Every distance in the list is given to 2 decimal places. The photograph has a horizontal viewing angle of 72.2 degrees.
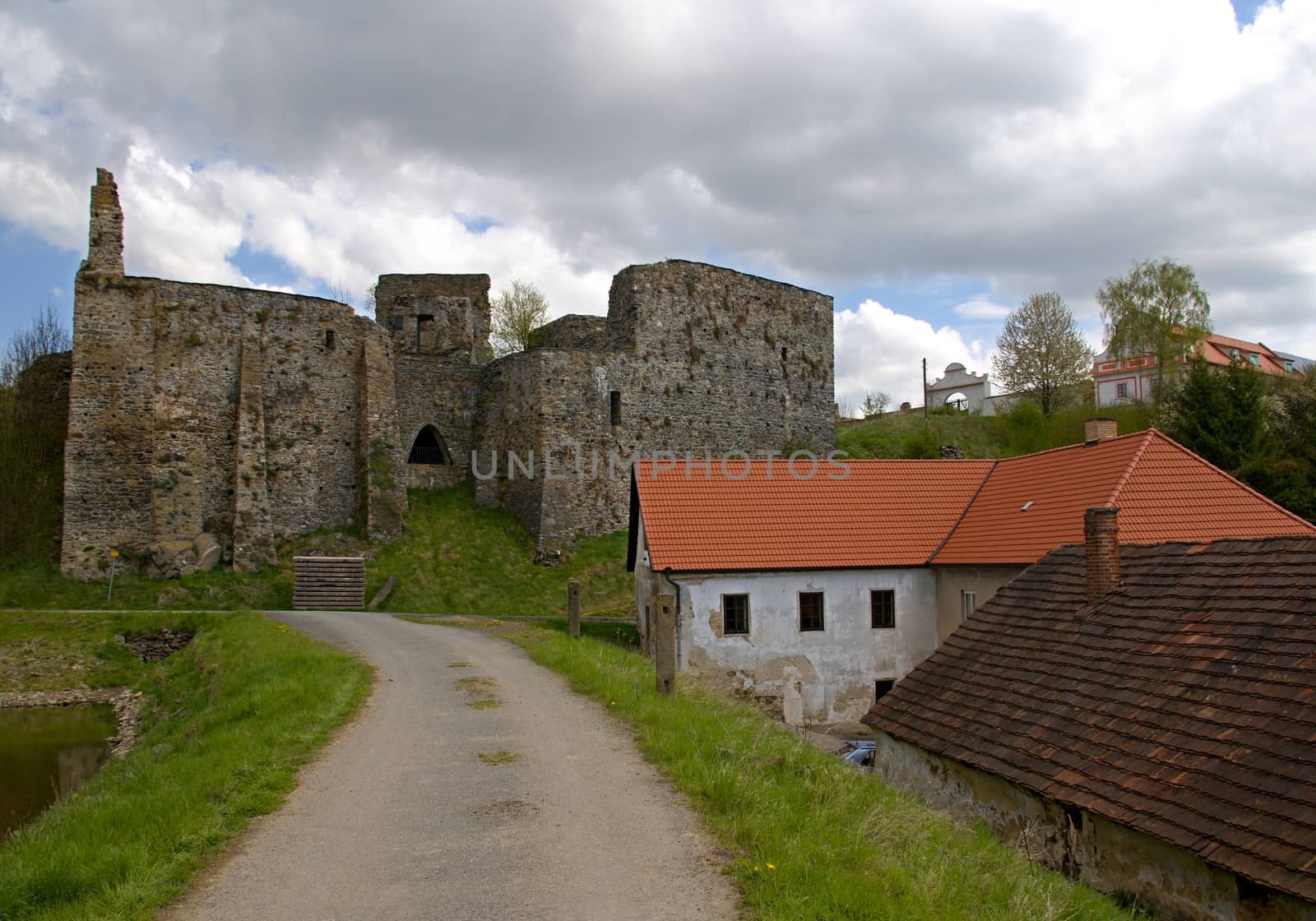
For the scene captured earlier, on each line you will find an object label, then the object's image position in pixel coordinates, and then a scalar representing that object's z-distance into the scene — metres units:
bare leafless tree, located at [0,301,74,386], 35.25
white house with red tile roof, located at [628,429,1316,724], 19.52
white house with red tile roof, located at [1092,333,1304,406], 43.91
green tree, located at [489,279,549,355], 51.06
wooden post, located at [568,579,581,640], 20.00
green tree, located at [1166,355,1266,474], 28.08
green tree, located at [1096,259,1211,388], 41.44
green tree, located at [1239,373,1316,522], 24.59
